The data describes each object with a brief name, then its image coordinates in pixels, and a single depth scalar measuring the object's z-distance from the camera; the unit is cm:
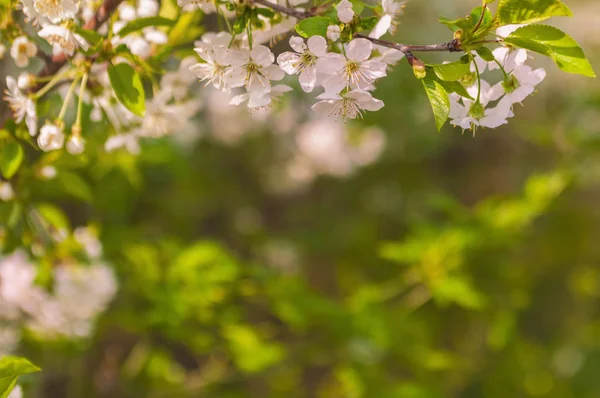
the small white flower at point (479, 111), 127
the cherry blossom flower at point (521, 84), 127
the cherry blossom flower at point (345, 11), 125
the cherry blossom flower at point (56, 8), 128
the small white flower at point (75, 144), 132
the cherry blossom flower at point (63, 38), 128
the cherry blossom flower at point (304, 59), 125
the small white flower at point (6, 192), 135
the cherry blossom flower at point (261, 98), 127
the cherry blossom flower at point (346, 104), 126
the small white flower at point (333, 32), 125
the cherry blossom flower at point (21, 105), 130
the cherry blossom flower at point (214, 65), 127
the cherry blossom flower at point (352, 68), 125
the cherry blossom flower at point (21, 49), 131
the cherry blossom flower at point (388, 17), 126
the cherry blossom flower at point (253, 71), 127
